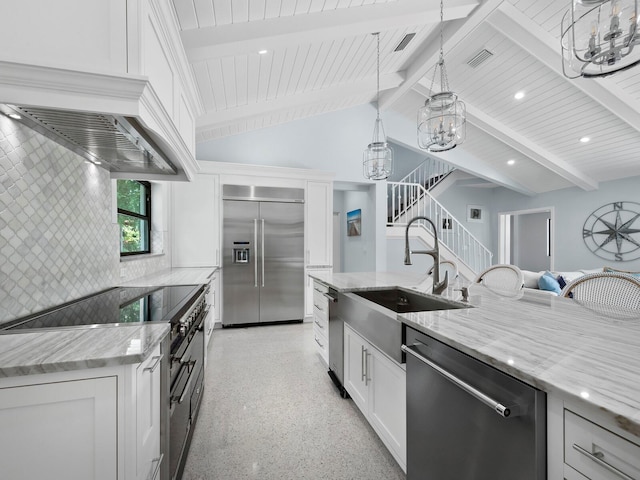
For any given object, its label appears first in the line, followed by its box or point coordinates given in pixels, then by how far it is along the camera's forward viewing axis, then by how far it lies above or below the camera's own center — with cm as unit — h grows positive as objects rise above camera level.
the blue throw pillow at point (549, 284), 348 -53
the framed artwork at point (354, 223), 612 +39
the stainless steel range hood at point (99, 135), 113 +50
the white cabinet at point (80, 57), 91 +62
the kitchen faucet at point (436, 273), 175 -20
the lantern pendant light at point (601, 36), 128 +96
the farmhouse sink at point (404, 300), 177 -43
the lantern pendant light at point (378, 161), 341 +97
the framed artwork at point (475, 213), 799 +77
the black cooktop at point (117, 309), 116 -33
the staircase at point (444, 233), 602 +16
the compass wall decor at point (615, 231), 521 +17
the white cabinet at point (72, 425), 79 -54
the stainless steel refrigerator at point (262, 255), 416 -21
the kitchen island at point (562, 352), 58 -32
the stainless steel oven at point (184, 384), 128 -76
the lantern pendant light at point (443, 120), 236 +106
